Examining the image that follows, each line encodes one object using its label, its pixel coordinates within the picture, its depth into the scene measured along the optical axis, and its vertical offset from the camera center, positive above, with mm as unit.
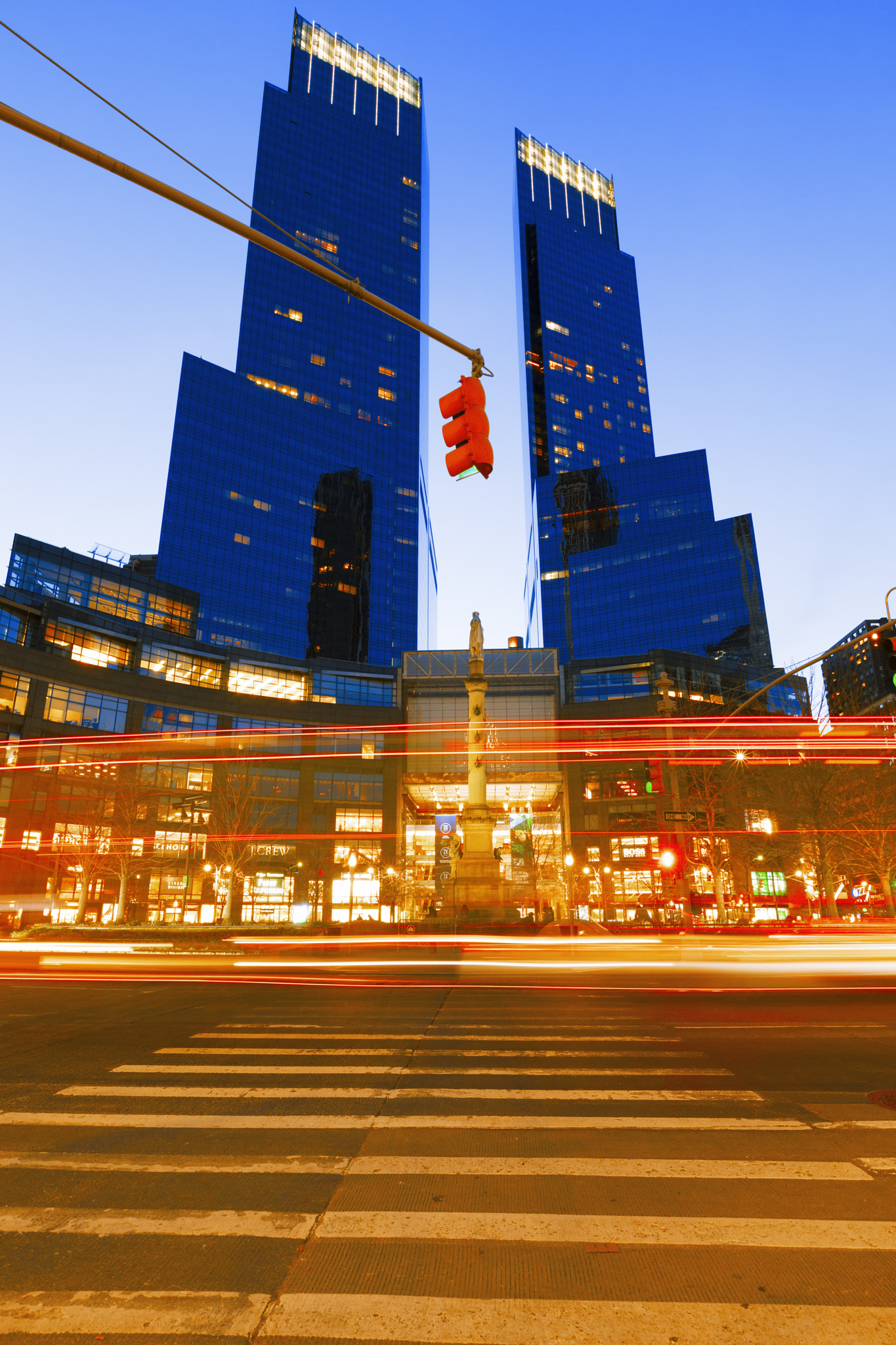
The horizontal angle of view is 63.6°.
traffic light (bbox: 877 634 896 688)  13328 +4111
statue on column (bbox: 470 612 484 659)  50062 +15913
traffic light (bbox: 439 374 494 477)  8016 +4804
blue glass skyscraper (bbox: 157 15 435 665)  121562 +84620
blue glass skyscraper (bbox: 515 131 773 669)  129750 +70784
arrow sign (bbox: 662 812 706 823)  22391 +1696
